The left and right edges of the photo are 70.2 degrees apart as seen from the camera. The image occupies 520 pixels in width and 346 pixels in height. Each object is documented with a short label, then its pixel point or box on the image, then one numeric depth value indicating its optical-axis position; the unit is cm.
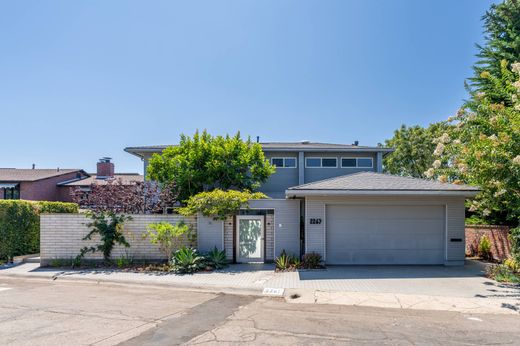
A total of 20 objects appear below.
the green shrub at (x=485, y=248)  1529
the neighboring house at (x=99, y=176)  3111
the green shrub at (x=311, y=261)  1317
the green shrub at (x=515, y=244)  1089
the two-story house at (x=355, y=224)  1343
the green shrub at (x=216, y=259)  1336
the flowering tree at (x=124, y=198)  1452
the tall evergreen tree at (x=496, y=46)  1593
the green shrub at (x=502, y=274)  1091
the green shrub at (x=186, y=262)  1275
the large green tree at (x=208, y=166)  1777
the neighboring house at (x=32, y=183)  2762
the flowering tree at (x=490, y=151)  1073
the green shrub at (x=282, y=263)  1305
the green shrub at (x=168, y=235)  1352
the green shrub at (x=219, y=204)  1395
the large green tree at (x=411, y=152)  3088
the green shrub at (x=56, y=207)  1692
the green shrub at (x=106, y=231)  1409
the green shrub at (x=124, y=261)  1380
